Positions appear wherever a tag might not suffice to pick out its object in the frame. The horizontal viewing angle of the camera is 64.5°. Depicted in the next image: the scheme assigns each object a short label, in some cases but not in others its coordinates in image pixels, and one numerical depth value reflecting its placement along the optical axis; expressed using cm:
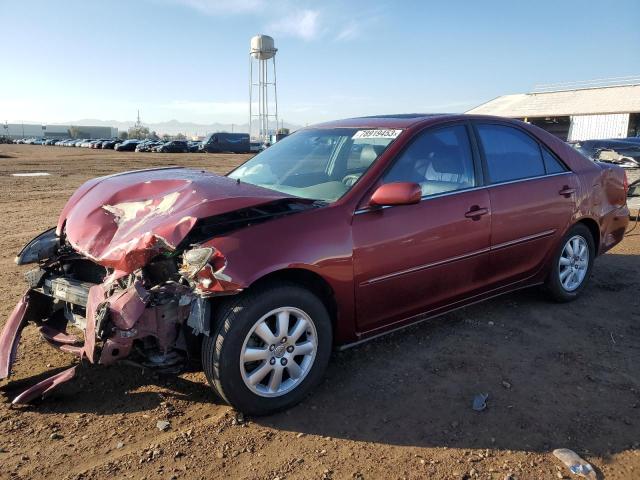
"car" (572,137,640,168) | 855
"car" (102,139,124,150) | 5634
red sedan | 272
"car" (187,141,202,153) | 4928
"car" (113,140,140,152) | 5028
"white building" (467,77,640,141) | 3838
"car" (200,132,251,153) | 4969
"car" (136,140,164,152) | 4853
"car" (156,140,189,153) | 4650
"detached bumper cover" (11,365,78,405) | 295
